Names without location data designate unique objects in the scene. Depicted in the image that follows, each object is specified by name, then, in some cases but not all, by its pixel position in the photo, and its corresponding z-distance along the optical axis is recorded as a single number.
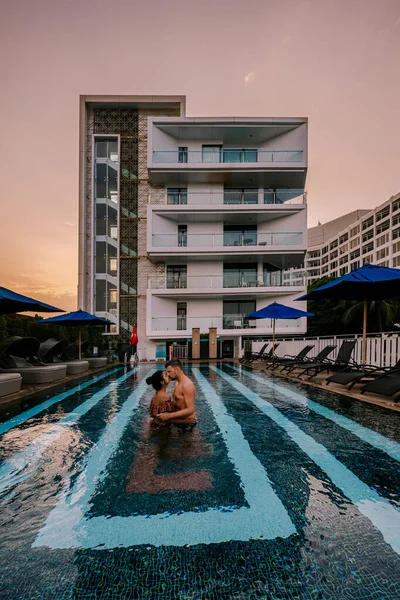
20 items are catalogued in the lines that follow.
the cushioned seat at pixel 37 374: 8.76
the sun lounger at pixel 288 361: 11.30
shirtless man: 4.30
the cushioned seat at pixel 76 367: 11.60
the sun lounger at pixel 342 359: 9.18
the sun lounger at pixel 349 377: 7.31
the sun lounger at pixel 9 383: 6.73
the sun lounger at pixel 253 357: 16.00
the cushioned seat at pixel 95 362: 14.37
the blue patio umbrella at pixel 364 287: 6.93
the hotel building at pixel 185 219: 21.64
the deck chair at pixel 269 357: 14.31
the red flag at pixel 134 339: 17.94
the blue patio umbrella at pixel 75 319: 12.02
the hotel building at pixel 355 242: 61.03
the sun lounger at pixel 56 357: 11.28
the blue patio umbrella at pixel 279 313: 13.32
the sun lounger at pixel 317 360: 10.26
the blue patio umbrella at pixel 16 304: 7.38
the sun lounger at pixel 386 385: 5.96
